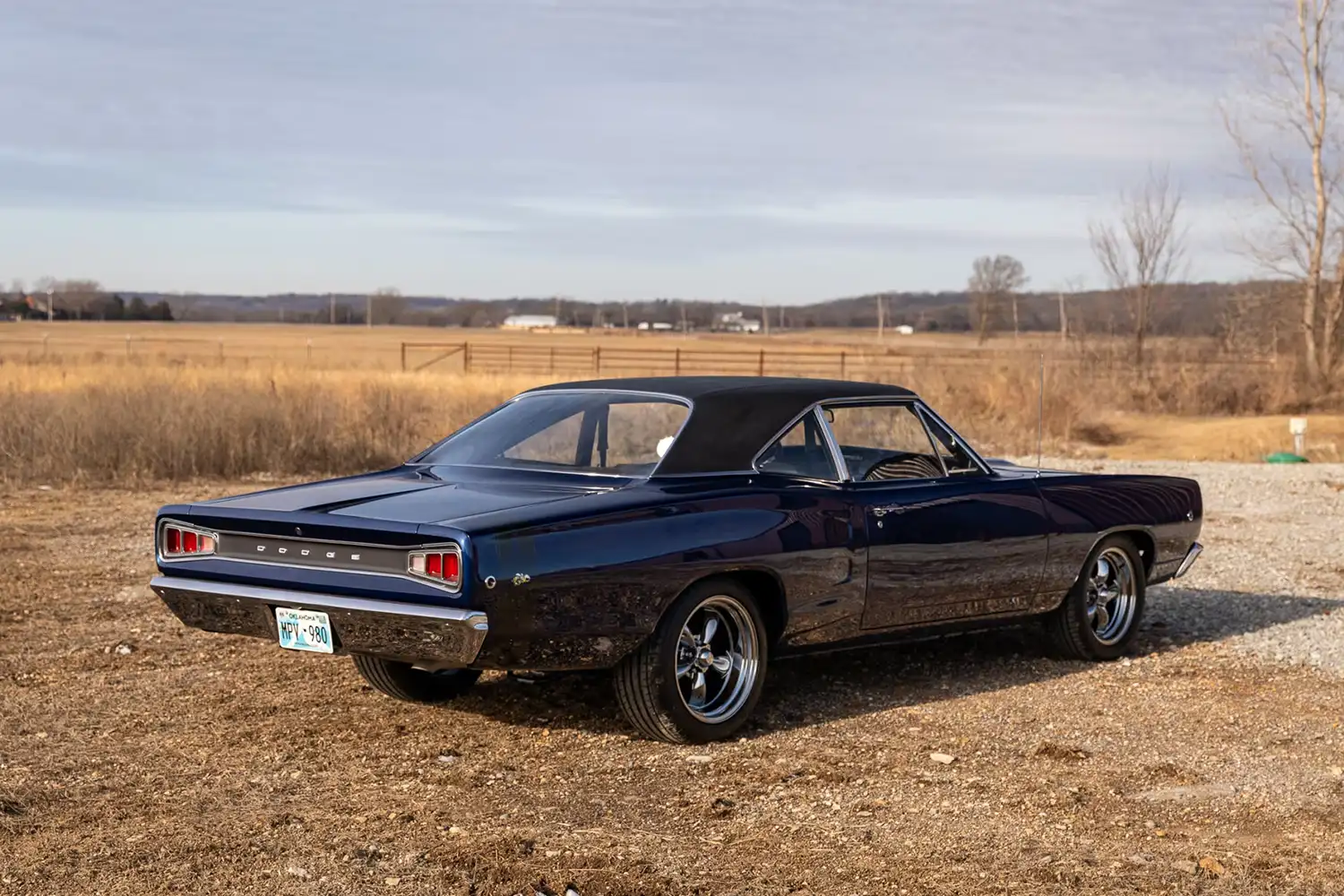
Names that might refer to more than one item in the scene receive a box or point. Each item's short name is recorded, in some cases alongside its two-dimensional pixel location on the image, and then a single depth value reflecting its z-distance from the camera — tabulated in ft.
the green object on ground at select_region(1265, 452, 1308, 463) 77.41
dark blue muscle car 18.28
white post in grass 79.82
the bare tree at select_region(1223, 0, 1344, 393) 115.44
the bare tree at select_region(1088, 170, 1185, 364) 140.15
